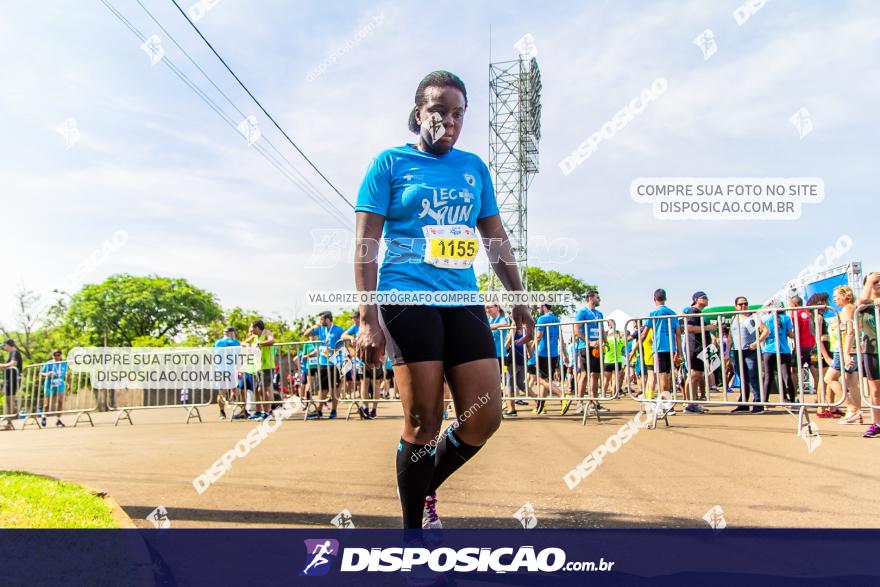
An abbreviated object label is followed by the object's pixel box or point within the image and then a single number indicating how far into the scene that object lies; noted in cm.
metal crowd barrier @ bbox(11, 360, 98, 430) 1378
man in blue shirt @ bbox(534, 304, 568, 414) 950
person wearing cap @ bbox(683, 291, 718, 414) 832
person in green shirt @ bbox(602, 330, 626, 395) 1269
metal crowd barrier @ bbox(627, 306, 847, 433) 707
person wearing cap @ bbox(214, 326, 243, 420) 1255
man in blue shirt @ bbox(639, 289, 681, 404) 848
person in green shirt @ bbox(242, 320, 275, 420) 1195
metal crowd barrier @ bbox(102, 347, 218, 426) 1195
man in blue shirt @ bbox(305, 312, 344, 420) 1095
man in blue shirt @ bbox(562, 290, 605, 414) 861
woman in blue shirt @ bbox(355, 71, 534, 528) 259
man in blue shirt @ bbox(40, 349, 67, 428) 1377
